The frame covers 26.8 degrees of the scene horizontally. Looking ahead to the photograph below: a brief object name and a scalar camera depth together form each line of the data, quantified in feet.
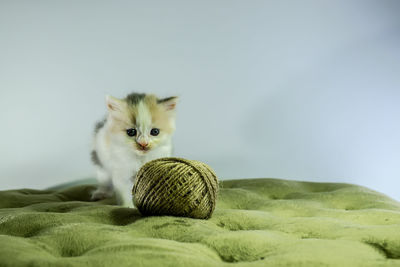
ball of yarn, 2.24
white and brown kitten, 2.51
